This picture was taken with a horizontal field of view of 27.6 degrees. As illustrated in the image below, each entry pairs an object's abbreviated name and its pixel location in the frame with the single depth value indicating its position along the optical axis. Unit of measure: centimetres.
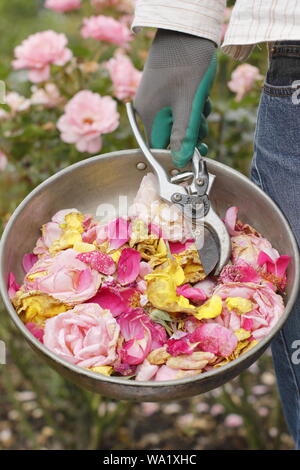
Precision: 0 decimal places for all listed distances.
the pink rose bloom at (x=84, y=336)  85
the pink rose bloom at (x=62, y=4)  160
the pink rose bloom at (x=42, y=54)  140
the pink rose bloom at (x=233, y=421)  189
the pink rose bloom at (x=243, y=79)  145
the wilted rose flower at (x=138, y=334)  86
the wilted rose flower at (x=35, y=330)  88
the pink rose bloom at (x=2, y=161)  145
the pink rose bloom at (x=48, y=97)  147
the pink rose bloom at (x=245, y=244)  96
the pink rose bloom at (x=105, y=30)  148
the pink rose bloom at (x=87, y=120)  135
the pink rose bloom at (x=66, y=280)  90
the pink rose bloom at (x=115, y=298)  91
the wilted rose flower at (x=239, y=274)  93
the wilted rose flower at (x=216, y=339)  85
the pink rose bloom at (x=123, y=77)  143
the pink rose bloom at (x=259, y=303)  87
